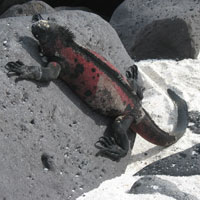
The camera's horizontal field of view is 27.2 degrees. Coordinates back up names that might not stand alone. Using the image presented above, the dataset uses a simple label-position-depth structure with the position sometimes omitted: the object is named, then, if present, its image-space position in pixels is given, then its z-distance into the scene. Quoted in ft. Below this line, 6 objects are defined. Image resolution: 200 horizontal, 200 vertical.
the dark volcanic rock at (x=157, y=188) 8.57
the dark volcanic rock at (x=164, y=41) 18.97
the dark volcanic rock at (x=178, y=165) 10.71
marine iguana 10.80
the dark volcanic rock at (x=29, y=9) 21.06
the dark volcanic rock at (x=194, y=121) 13.85
